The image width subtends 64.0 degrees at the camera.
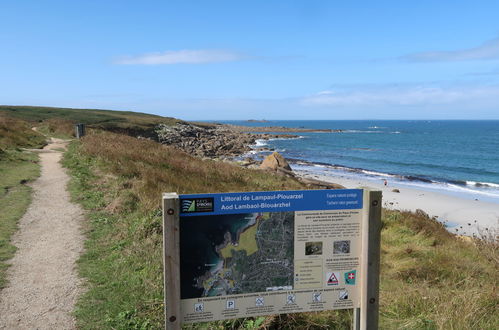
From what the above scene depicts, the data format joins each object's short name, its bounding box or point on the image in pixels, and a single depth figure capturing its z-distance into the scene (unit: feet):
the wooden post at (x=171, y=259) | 10.59
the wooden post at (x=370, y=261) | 11.84
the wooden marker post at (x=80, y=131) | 85.97
